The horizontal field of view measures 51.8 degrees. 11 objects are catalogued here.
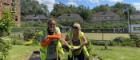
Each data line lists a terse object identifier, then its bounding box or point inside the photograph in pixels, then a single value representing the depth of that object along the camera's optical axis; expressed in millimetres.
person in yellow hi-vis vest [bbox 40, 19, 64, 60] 3024
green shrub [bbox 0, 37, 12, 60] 3962
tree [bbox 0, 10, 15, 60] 3964
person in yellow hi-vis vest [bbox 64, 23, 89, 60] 3324
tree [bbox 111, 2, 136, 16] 54578
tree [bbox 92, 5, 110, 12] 58704
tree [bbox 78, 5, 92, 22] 44216
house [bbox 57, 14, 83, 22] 44785
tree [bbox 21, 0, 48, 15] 55876
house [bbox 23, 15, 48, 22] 51787
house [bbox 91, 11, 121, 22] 51806
